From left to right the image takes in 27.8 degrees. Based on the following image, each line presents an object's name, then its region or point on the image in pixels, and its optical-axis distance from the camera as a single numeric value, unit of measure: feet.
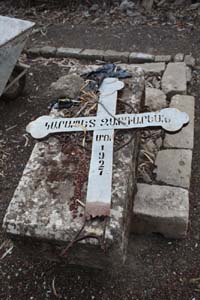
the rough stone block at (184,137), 10.87
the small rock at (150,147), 10.92
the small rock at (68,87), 9.52
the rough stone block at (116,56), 15.20
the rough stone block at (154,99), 12.36
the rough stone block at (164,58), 15.02
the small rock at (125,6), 18.13
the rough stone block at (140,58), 15.14
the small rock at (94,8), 18.54
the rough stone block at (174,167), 9.74
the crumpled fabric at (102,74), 9.86
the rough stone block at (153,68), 14.27
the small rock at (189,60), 14.70
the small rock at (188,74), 13.90
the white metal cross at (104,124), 7.71
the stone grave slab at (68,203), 6.83
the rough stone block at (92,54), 15.48
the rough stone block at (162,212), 8.63
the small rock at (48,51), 16.05
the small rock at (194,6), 17.66
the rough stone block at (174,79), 13.01
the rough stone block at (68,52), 15.81
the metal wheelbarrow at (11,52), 12.10
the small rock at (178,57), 14.95
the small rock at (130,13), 17.83
